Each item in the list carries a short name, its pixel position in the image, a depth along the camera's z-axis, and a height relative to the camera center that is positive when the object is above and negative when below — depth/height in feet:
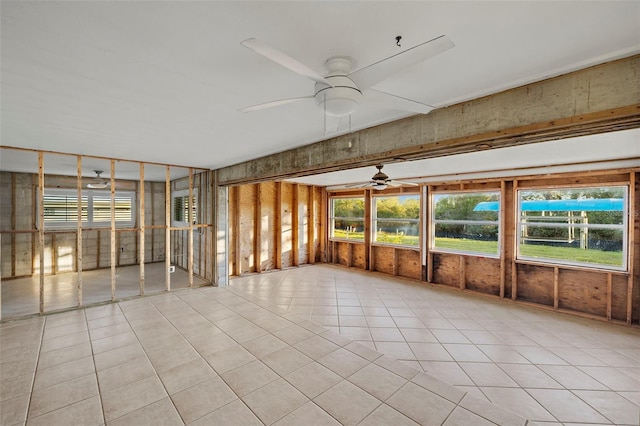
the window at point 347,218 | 28.25 -0.72
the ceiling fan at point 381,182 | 16.01 +2.09
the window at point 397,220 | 23.97 -0.75
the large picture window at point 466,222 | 19.57 -0.81
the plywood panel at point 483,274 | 18.98 -4.74
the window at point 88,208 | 22.88 +0.28
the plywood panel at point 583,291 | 15.07 -4.80
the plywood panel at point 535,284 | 16.76 -4.80
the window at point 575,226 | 15.15 -0.85
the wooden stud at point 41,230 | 13.69 -1.04
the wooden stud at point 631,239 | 14.05 -1.46
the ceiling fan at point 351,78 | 3.73 +2.38
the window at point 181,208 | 23.84 +0.32
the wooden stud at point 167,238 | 17.99 -1.91
